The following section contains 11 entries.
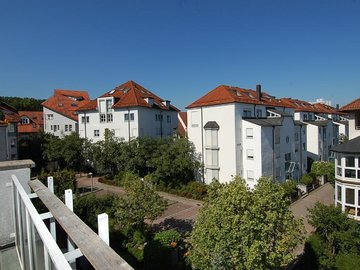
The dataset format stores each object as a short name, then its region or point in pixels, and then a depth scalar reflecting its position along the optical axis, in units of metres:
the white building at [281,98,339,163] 40.91
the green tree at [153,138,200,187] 29.56
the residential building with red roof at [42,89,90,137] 48.34
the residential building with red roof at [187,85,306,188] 29.12
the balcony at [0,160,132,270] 2.00
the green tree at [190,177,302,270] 10.87
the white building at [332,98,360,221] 18.78
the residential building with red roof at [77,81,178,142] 36.44
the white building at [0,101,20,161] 39.97
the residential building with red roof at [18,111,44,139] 51.81
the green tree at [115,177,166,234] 17.61
